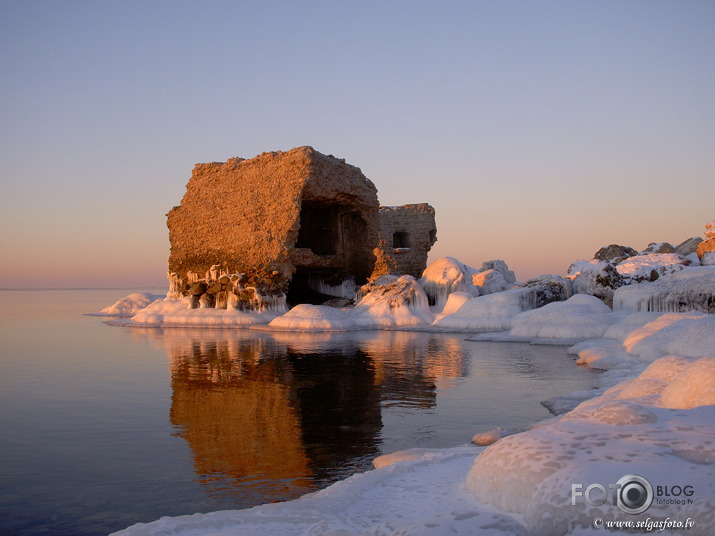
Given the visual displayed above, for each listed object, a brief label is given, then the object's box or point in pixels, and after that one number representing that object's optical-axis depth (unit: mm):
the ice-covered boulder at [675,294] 15395
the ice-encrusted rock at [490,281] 26566
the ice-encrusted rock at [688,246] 36094
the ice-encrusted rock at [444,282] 22297
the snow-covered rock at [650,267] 24047
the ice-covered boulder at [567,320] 15100
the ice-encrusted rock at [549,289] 19875
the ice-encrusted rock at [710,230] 27188
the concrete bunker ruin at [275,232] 22172
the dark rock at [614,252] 36016
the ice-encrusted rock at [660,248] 36147
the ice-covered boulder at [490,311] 18125
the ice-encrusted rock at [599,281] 22172
